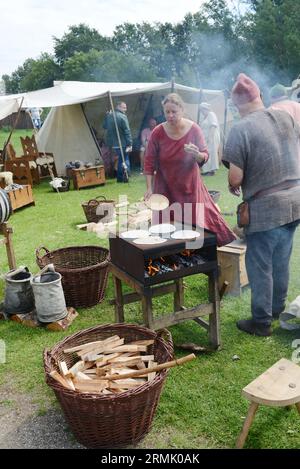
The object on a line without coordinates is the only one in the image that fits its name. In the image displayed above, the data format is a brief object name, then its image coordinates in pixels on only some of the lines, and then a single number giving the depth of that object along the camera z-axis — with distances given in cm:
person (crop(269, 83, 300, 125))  372
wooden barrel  470
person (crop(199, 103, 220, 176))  1091
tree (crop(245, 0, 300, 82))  1975
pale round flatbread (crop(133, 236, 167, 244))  311
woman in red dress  378
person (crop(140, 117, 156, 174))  1312
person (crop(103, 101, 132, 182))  1092
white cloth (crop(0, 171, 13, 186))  884
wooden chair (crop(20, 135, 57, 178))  1162
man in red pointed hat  322
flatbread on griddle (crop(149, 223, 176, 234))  338
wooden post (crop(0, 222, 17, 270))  488
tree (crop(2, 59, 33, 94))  7275
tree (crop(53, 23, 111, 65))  6034
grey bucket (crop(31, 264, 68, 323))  395
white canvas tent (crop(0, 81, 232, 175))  1120
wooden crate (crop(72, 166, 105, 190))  1068
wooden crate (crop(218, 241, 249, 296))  434
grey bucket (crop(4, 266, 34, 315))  417
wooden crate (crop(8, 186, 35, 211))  868
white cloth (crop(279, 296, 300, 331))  351
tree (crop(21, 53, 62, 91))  5672
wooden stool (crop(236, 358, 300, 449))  233
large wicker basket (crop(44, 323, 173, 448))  234
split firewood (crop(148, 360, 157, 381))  268
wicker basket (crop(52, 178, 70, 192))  1064
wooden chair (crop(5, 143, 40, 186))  1055
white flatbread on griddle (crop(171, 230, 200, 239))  320
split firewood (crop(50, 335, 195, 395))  257
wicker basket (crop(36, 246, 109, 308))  428
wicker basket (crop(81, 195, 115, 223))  738
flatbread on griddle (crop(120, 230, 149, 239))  329
